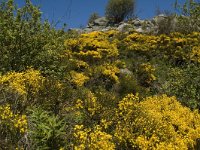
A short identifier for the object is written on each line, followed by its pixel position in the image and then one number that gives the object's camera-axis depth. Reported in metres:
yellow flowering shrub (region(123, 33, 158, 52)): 13.93
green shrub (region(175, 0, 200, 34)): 14.69
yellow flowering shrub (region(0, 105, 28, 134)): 4.82
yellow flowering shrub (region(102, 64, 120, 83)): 11.07
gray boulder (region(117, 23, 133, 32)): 18.39
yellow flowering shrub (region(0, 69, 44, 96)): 6.65
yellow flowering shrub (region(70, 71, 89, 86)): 10.13
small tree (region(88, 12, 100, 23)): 28.59
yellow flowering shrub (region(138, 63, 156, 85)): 11.66
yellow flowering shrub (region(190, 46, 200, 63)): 12.80
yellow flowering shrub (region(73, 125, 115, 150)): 4.72
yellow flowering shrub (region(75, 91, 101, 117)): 6.69
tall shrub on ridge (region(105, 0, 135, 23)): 25.67
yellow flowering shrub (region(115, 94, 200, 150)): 5.66
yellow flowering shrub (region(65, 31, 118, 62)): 12.86
